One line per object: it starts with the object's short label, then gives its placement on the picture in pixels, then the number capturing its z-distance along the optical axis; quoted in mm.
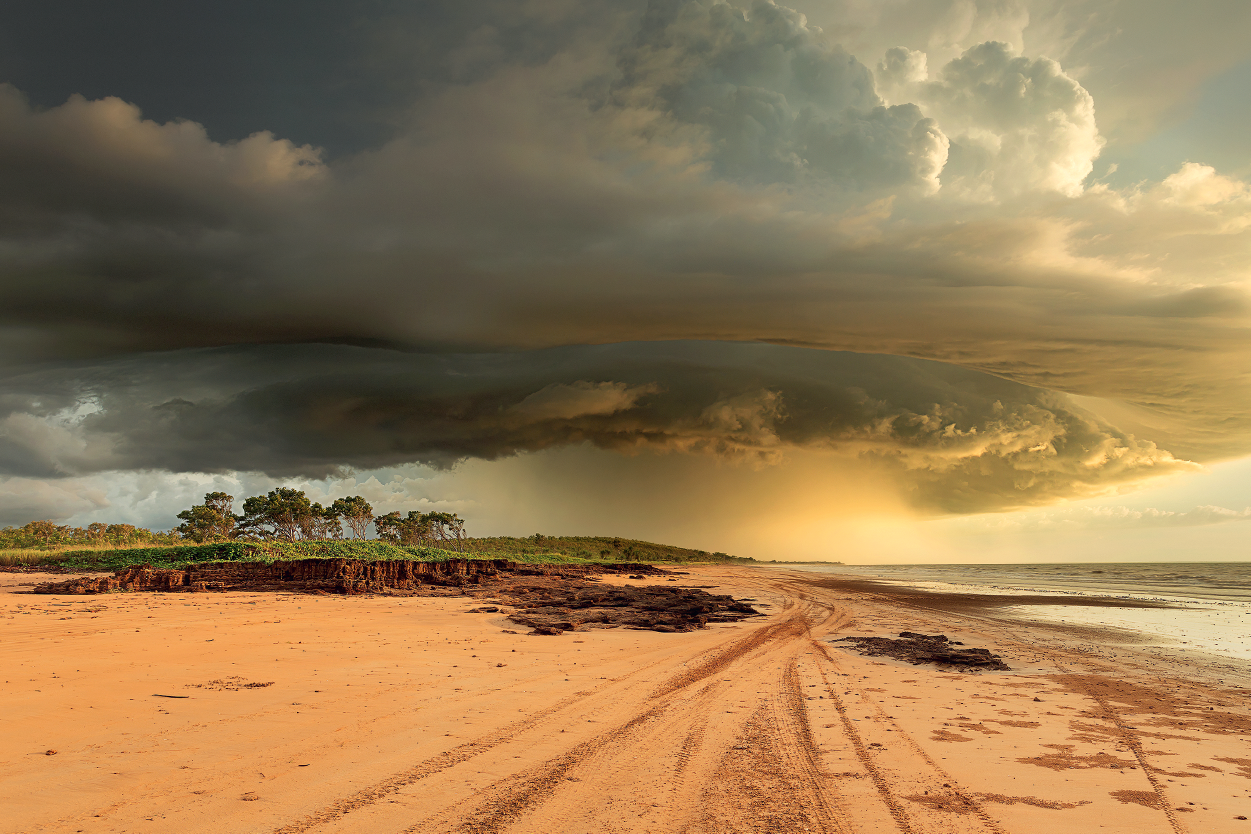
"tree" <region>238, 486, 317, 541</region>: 71500
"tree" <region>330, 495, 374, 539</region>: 80188
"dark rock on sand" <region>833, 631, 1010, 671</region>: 14414
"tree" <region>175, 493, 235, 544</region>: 68312
